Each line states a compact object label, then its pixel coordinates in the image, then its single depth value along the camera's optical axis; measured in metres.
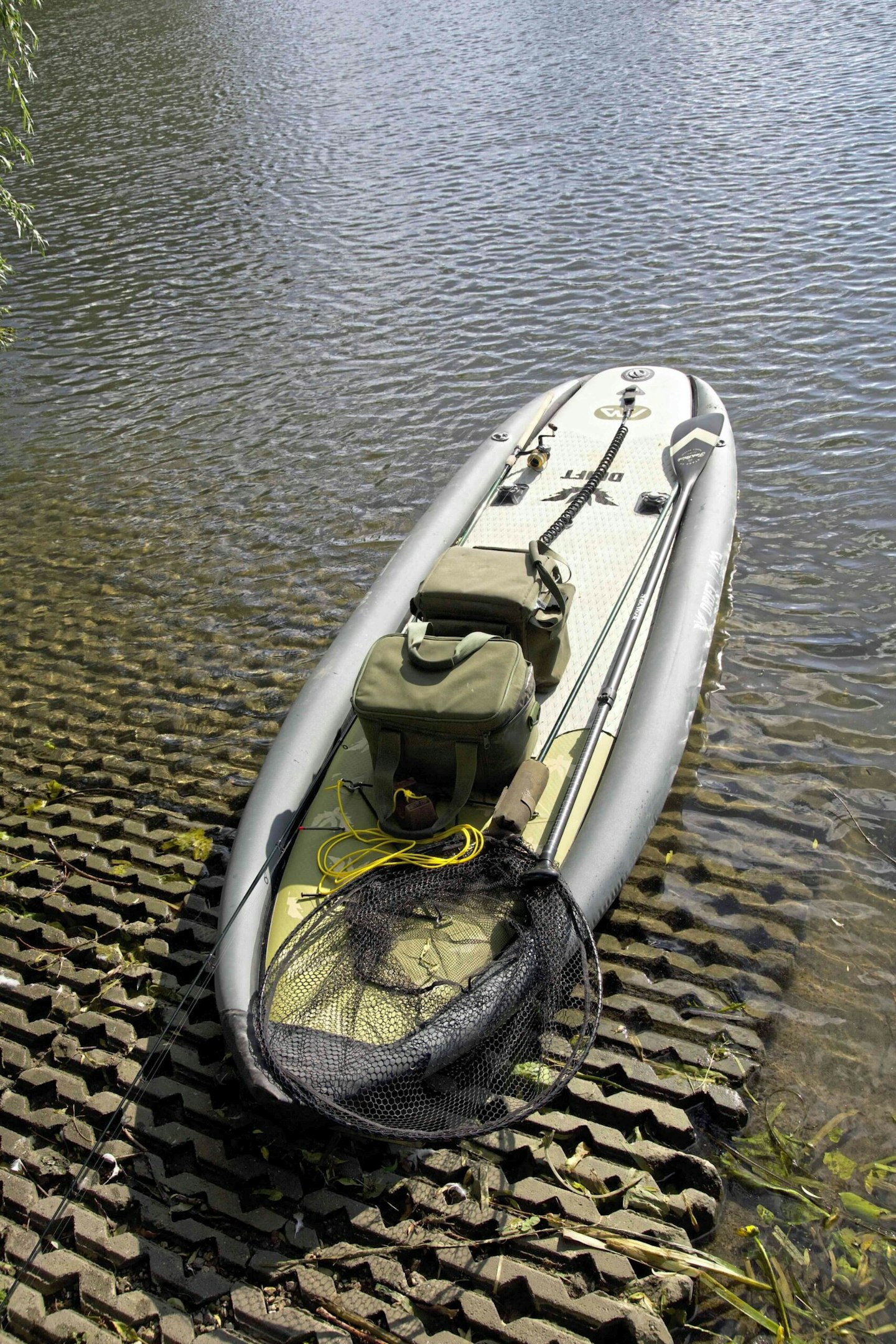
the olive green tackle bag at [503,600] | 5.02
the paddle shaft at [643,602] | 4.43
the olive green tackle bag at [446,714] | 4.34
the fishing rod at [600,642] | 5.13
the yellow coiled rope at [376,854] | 4.38
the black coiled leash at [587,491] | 6.47
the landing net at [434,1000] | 3.70
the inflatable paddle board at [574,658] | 4.50
